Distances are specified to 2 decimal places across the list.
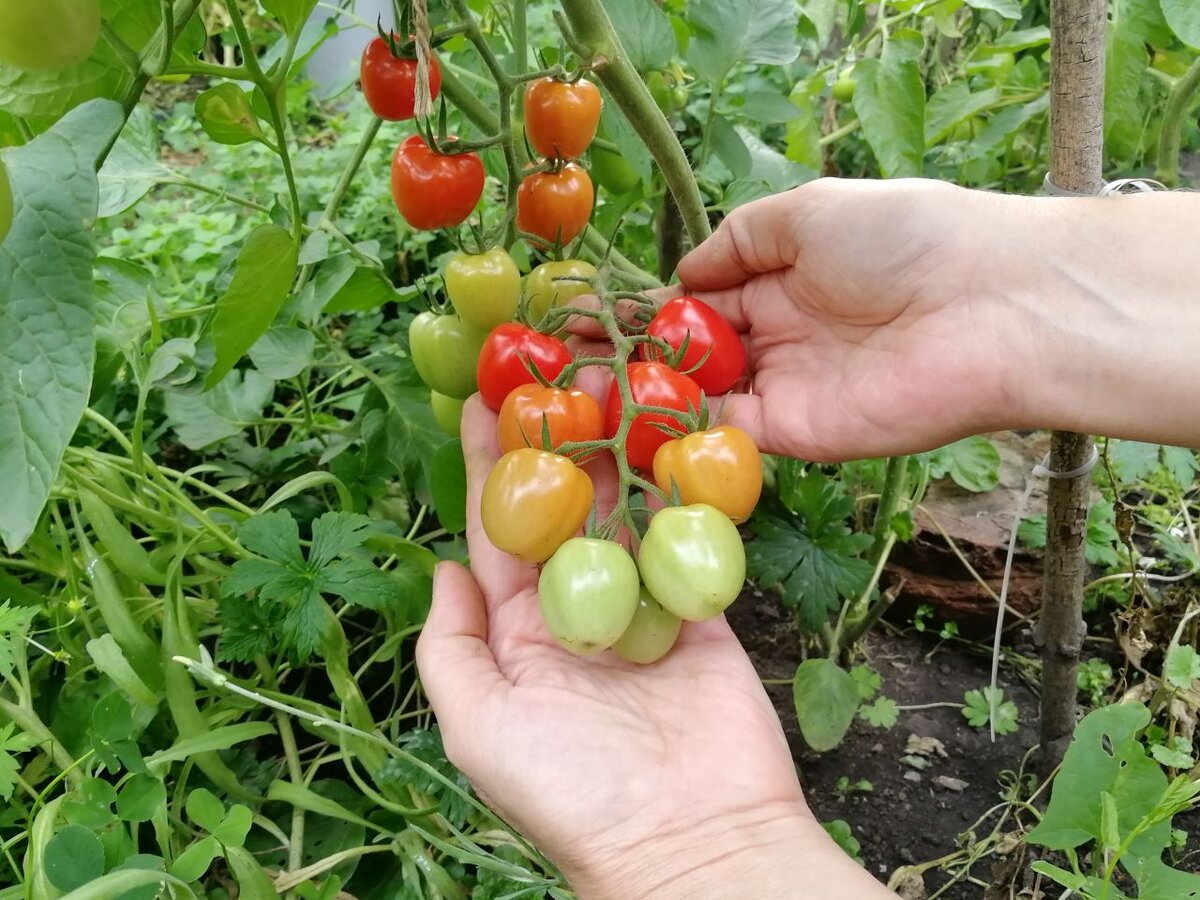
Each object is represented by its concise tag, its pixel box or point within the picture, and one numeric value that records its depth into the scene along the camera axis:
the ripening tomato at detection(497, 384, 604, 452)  0.26
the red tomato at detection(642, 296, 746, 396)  0.29
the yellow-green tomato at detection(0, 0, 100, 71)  0.15
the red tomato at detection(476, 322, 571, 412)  0.28
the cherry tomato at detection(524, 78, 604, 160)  0.28
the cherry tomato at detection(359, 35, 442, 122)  0.27
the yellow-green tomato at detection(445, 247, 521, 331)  0.29
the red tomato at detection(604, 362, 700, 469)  0.27
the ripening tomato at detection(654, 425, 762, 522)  0.25
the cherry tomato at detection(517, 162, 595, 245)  0.30
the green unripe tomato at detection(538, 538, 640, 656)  0.23
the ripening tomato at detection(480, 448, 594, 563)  0.25
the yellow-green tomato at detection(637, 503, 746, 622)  0.23
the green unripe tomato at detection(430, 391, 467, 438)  0.34
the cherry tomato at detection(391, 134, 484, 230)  0.28
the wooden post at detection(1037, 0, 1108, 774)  0.25
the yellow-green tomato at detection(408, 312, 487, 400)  0.31
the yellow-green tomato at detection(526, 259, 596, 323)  0.30
